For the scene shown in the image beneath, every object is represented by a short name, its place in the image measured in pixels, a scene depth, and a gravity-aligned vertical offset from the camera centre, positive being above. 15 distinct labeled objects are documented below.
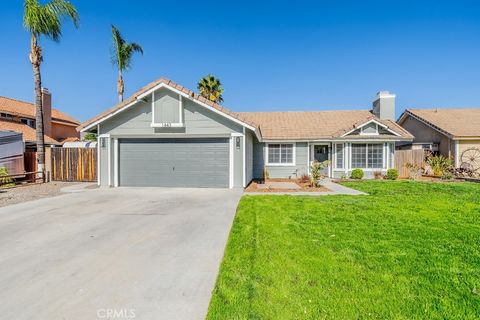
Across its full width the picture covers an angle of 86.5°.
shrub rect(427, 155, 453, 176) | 16.98 -0.64
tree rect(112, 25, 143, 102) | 22.02 +9.06
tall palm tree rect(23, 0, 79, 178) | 13.55 +7.16
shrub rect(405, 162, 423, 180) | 16.55 -0.93
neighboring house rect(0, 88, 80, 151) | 20.50 +3.52
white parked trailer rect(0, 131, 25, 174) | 14.38 +0.37
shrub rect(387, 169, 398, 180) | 15.75 -1.15
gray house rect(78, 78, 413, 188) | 11.98 +0.81
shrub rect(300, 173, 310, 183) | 14.75 -1.34
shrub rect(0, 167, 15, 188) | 13.06 -1.18
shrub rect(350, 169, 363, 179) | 16.05 -1.12
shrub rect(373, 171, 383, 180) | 16.38 -1.22
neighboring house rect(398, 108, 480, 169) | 18.17 +1.79
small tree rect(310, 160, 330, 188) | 12.64 -0.89
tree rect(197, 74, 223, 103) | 27.28 +7.50
